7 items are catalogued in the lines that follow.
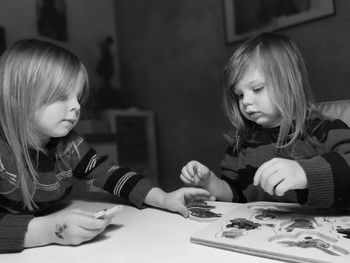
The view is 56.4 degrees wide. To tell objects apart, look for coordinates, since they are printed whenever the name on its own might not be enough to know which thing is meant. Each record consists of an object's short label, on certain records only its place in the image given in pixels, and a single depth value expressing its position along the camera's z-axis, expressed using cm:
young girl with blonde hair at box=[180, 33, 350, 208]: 83
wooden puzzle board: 41
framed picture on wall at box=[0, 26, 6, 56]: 207
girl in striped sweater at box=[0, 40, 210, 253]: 69
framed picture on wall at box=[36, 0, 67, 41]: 239
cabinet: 259
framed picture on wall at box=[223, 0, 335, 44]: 201
